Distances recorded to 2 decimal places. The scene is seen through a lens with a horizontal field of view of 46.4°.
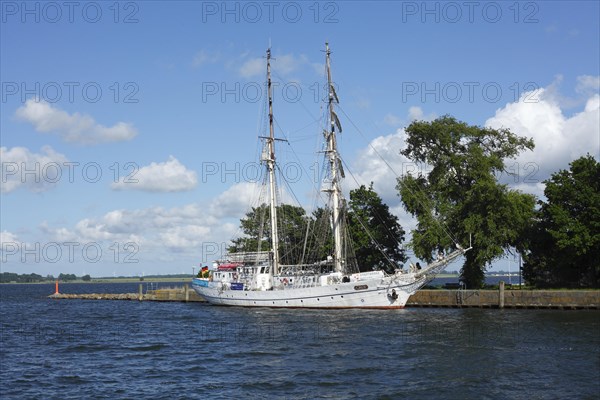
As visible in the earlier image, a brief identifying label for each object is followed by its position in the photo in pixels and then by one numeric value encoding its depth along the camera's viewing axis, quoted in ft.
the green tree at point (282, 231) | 359.05
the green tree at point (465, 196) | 242.99
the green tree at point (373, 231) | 302.04
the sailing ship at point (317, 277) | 238.89
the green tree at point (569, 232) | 226.99
